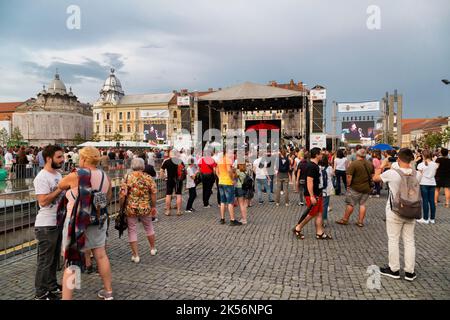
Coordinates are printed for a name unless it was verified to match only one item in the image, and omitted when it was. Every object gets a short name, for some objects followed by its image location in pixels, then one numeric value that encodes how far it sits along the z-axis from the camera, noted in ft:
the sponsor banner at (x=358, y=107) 76.54
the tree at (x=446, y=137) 189.92
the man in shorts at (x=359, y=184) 24.97
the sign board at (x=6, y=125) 271.41
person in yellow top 24.90
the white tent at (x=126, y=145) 108.69
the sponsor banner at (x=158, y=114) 78.48
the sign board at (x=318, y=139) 61.21
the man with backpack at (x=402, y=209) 14.24
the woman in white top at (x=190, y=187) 31.58
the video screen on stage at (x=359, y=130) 78.02
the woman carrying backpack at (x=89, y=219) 11.53
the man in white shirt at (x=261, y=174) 35.55
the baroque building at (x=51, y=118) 285.84
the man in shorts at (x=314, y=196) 20.95
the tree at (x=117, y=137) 264.54
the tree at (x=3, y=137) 234.38
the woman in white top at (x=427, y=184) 26.40
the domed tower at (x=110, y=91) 316.60
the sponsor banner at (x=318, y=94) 60.70
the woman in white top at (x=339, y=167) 41.42
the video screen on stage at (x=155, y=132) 82.80
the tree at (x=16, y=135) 246.02
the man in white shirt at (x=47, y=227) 12.71
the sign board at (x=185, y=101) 65.64
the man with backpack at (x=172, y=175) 29.53
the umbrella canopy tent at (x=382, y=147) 55.86
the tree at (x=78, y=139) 289.33
